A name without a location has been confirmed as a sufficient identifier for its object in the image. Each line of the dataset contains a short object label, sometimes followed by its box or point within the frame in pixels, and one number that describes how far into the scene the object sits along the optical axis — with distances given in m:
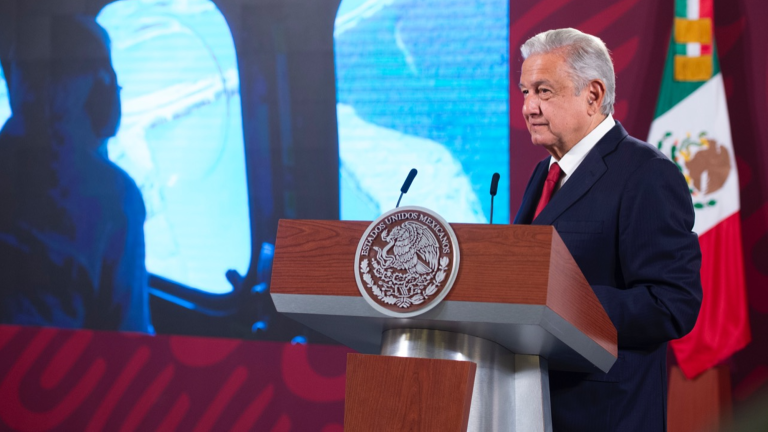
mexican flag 9.31
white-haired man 7.19
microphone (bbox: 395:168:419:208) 7.31
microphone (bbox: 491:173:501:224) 7.40
